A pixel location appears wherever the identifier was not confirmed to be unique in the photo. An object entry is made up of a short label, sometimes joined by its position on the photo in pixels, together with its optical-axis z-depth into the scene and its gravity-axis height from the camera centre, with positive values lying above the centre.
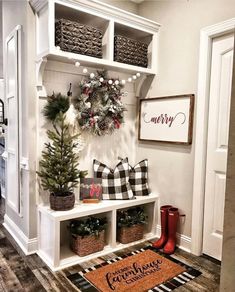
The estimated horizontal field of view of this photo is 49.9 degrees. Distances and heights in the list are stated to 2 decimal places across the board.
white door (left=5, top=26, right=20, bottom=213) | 2.59 +0.07
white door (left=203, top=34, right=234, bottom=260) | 2.24 -0.11
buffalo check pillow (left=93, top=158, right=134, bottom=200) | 2.65 -0.57
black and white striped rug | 1.92 -1.22
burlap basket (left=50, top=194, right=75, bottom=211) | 2.27 -0.69
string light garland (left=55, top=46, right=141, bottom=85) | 2.13 +0.55
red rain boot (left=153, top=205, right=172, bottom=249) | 2.57 -1.05
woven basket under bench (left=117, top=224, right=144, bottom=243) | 2.63 -1.12
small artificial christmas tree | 2.26 -0.39
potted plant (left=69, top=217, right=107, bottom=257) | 2.37 -1.04
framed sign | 2.50 +0.10
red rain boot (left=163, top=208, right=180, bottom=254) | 2.49 -1.02
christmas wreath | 2.54 +0.23
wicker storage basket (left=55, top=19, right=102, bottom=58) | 2.14 +0.77
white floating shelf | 2.12 +0.99
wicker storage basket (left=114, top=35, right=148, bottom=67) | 2.49 +0.78
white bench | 2.20 -0.98
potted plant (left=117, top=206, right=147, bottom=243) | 2.64 -1.03
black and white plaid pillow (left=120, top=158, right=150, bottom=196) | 2.84 -0.58
